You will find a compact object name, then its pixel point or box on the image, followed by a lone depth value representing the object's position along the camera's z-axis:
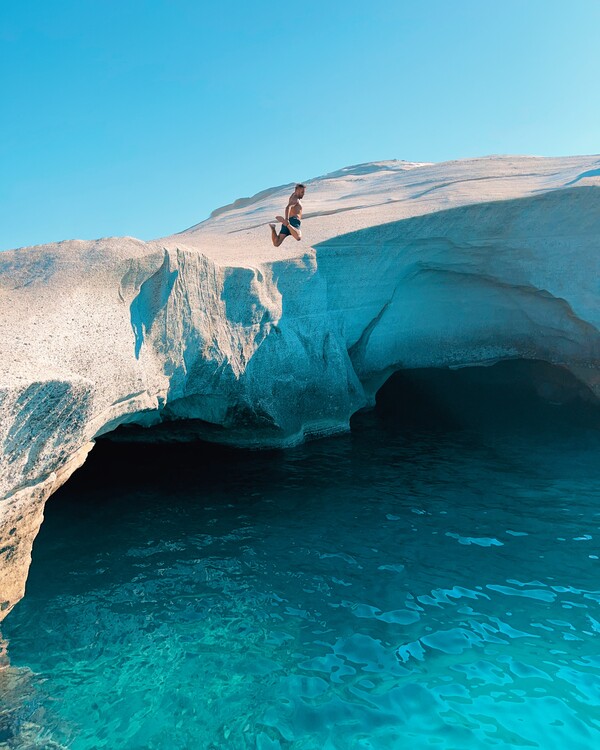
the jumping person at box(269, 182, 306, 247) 11.56
